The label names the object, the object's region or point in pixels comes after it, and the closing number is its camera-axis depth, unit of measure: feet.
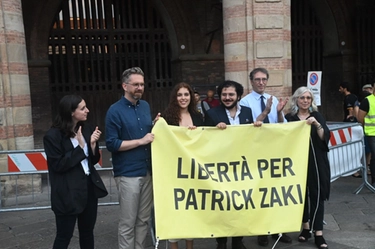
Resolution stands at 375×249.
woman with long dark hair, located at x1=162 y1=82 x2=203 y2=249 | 13.47
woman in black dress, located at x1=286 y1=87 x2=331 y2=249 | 14.98
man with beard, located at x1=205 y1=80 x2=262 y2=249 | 14.16
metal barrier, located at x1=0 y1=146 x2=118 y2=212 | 23.72
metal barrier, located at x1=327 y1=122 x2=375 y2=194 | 20.81
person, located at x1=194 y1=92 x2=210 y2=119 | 29.03
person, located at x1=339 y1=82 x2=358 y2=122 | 28.68
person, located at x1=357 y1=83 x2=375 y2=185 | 22.86
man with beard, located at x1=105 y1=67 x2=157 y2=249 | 12.50
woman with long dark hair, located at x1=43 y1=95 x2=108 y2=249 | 11.59
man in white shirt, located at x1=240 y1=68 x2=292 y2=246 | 15.55
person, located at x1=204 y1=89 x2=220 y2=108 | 36.45
